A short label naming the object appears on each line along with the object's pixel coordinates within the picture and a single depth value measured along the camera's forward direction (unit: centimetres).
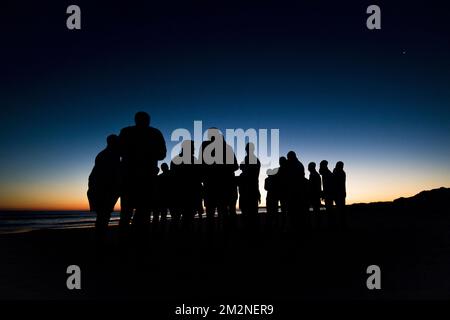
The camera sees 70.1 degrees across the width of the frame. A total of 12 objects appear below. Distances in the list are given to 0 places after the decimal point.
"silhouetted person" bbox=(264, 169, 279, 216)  1014
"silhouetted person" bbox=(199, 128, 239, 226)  663
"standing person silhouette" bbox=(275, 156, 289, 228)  896
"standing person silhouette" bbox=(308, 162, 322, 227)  1020
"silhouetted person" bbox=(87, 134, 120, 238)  574
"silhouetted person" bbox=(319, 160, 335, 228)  1028
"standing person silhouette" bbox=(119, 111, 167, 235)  546
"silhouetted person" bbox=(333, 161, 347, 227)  1018
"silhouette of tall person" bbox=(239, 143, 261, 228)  825
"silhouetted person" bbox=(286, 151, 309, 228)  861
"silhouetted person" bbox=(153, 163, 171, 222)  923
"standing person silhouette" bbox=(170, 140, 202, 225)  729
